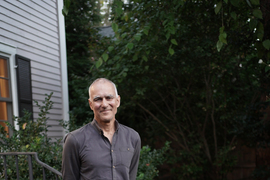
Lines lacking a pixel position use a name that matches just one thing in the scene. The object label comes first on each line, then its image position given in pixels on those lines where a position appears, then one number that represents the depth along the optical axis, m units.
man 1.88
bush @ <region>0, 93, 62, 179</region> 3.98
